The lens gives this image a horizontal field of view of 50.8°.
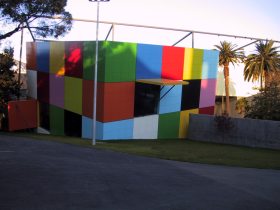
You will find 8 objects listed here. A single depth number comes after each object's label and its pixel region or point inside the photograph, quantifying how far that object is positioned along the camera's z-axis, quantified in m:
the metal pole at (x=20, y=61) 25.01
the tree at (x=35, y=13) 15.36
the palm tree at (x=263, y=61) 32.10
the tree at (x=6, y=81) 23.08
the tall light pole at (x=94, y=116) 15.55
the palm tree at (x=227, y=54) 31.61
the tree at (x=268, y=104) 20.06
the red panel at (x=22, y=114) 22.70
